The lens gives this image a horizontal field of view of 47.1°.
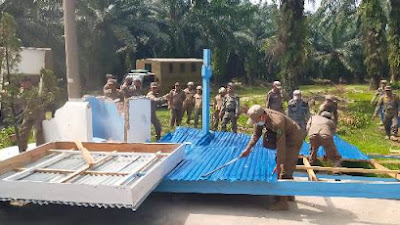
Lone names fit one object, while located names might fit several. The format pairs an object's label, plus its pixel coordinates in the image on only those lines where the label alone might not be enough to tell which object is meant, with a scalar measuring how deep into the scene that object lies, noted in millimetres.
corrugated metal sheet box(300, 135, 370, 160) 8055
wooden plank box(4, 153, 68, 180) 5666
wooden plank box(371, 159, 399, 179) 7364
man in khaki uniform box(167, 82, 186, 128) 12320
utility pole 10047
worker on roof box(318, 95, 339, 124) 7742
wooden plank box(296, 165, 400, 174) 6293
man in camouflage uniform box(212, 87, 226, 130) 12063
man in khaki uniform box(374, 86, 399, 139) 11016
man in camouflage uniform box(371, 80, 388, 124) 11472
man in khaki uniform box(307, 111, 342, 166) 6938
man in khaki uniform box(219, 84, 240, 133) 10969
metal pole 8646
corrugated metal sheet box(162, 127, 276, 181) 6207
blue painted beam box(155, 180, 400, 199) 5734
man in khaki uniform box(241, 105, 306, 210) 5852
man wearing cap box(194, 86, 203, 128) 12656
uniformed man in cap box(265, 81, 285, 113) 9923
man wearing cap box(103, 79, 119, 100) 10570
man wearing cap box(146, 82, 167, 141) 10578
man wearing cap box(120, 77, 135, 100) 10997
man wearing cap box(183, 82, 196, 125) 13156
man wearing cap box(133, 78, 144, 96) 11283
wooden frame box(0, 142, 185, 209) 4941
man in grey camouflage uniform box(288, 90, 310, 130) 9141
